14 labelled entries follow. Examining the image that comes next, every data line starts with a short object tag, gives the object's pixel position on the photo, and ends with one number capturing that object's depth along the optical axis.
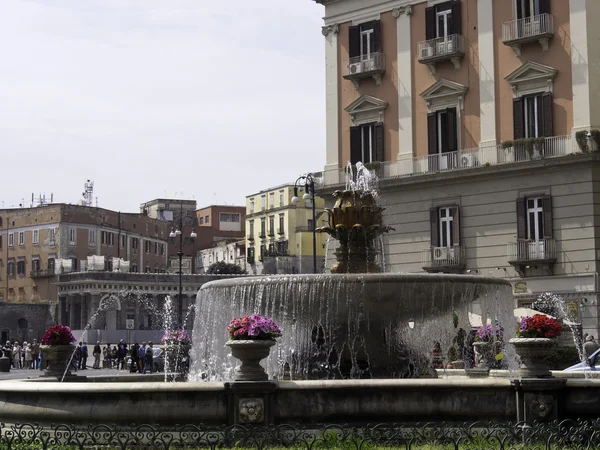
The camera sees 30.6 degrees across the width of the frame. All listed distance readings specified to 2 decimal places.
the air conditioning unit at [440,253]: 38.19
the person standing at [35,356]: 50.81
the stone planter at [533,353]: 13.35
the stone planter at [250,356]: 12.98
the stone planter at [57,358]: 17.22
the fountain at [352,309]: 15.84
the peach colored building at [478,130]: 35.00
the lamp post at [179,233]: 48.94
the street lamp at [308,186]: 37.50
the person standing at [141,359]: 39.12
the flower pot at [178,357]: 24.72
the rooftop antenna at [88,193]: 111.75
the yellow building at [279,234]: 89.06
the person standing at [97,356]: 46.69
